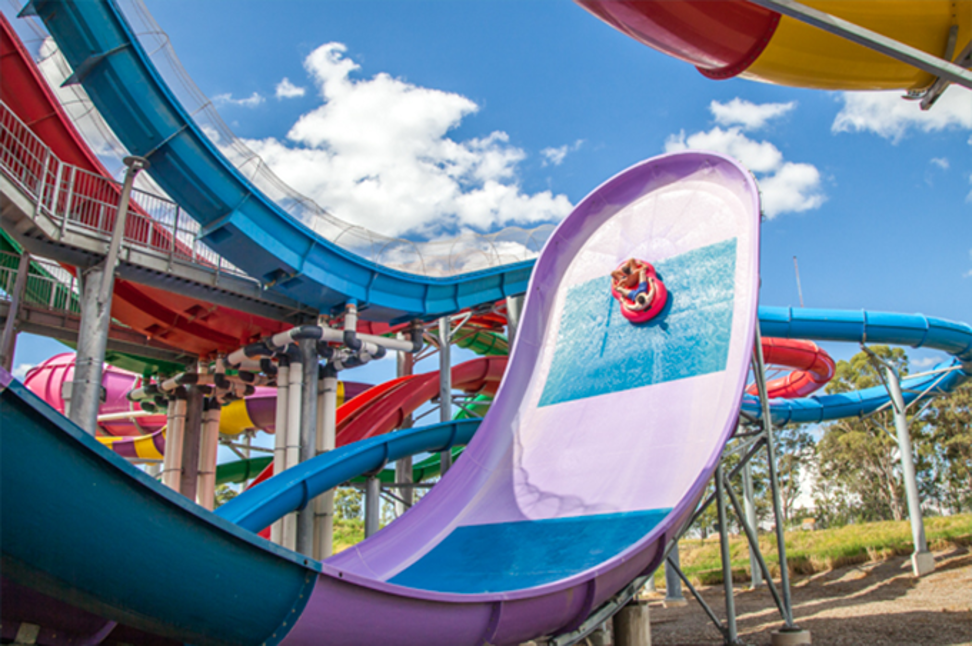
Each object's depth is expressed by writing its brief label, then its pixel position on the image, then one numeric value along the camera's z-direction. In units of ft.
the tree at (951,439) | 110.22
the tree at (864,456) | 118.32
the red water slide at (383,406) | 43.62
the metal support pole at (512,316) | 41.45
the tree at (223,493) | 141.27
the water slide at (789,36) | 13.51
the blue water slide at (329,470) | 26.35
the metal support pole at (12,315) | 28.94
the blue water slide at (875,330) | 47.23
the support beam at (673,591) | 44.60
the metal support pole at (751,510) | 51.80
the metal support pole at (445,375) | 41.98
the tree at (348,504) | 162.61
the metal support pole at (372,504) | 36.78
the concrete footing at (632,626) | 23.48
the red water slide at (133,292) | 29.30
